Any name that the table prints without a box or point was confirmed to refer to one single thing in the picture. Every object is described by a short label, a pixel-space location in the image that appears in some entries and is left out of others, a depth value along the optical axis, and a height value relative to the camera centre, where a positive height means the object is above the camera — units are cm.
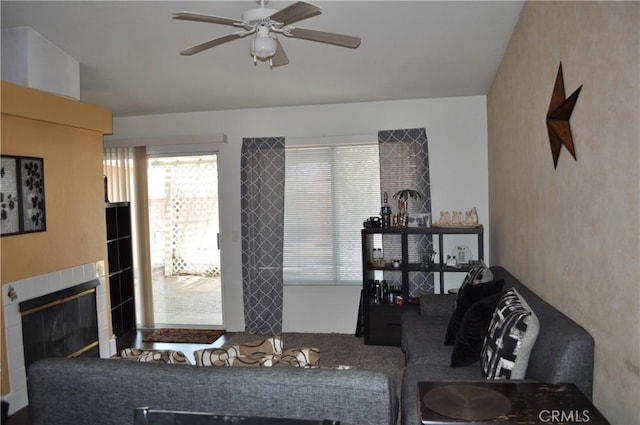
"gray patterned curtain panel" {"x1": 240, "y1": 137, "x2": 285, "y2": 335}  514 -31
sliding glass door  556 -43
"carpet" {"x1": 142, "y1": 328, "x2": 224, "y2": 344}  507 -146
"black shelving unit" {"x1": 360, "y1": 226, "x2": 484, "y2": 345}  455 -79
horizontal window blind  509 -9
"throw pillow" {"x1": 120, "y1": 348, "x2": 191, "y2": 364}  206 -67
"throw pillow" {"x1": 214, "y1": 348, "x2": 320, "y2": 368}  200 -68
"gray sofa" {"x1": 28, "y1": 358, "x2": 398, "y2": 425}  174 -73
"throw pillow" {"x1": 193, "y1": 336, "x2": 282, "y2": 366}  206 -67
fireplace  337 -89
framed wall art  329 +12
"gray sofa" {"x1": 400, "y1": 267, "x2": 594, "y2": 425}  203 -88
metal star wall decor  228 +39
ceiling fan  219 +89
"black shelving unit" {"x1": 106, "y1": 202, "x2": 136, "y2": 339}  528 -70
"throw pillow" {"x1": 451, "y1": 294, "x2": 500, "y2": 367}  272 -81
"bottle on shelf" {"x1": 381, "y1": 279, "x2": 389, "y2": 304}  471 -95
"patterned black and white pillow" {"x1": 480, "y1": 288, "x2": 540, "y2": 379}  219 -72
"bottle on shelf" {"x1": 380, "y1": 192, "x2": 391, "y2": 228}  475 -17
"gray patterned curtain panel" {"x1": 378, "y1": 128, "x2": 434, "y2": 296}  489 +25
